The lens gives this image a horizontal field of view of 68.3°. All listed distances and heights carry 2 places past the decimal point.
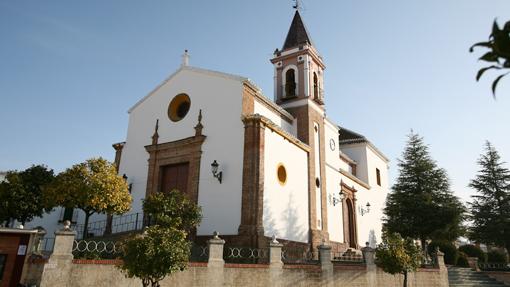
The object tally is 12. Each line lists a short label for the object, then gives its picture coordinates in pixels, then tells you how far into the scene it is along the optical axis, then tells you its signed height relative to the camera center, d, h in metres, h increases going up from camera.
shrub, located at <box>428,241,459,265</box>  25.00 +1.12
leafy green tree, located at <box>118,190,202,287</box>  9.23 +0.15
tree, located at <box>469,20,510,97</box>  2.53 +1.44
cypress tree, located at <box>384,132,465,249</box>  25.45 +4.38
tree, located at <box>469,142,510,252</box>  27.55 +4.78
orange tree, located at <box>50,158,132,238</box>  14.98 +2.64
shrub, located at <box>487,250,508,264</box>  25.83 +0.84
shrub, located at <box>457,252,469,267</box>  24.80 +0.49
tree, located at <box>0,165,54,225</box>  17.16 +2.69
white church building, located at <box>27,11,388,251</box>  16.77 +5.36
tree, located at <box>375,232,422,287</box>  15.34 +0.46
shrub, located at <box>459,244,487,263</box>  26.92 +1.19
